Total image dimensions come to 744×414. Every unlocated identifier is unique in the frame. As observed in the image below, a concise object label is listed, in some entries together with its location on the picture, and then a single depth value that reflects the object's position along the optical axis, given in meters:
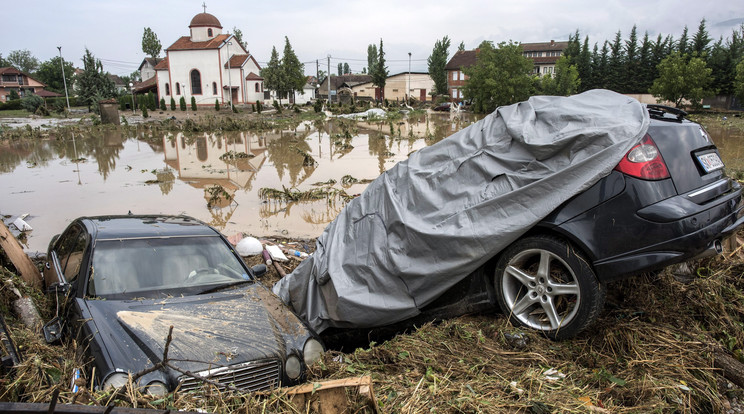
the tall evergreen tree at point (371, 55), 117.75
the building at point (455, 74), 83.25
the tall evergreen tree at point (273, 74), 63.88
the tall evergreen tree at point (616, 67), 65.75
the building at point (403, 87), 88.75
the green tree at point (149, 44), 87.31
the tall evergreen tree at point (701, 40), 61.50
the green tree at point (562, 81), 55.12
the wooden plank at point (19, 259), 5.09
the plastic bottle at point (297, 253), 7.32
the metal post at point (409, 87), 84.64
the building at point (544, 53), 94.12
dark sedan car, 3.31
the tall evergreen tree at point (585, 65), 68.94
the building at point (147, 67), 87.57
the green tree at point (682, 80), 51.56
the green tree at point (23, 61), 125.88
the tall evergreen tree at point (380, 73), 78.19
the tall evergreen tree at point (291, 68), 65.12
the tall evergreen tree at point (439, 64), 87.31
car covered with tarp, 3.11
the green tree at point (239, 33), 95.62
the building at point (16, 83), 88.50
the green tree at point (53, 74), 98.37
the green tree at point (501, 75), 54.09
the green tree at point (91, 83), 58.16
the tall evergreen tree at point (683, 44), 62.97
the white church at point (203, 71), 59.59
